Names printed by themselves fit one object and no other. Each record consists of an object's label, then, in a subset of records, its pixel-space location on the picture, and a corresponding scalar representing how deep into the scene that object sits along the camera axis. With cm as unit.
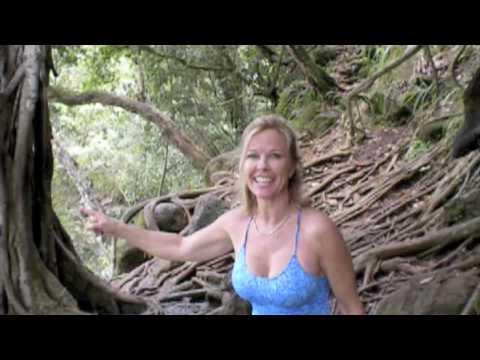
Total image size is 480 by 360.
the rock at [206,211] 527
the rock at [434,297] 254
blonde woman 184
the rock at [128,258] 564
